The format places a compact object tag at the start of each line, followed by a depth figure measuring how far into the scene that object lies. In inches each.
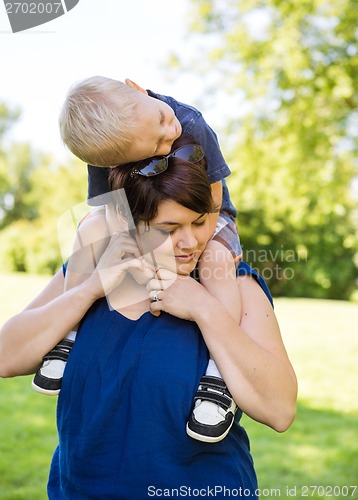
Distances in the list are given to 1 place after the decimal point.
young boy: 70.5
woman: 66.4
